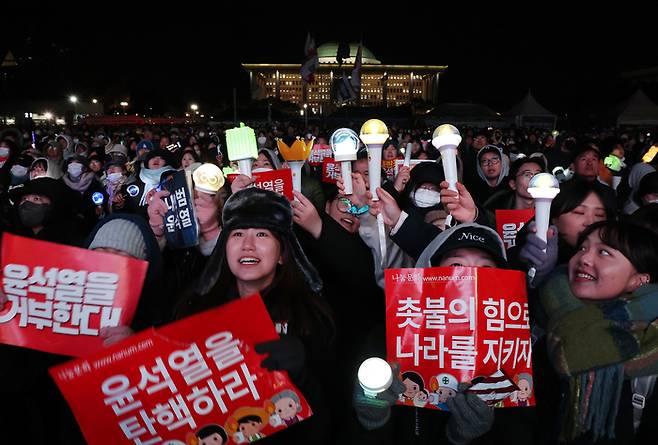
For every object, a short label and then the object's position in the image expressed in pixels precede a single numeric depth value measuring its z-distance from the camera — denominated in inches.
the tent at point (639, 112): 1037.8
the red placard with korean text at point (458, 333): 66.5
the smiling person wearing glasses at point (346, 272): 95.2
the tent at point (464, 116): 1550.2
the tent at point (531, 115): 1269.7
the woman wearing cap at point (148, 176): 191.0
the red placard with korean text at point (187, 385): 62.2
